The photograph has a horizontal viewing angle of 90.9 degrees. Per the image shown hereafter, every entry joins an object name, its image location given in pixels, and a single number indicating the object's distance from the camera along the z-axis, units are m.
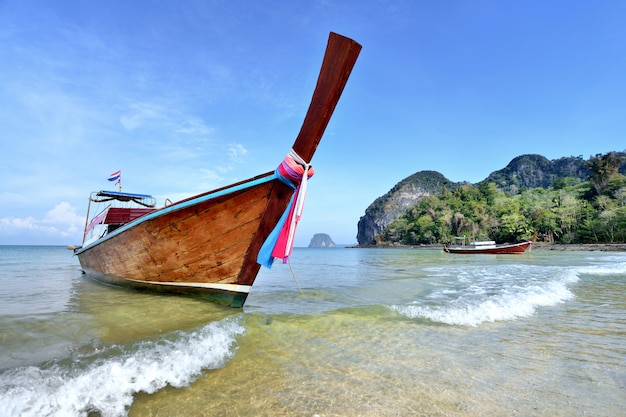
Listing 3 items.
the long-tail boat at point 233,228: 3.86
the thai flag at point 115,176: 11.80
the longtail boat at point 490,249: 34.76
